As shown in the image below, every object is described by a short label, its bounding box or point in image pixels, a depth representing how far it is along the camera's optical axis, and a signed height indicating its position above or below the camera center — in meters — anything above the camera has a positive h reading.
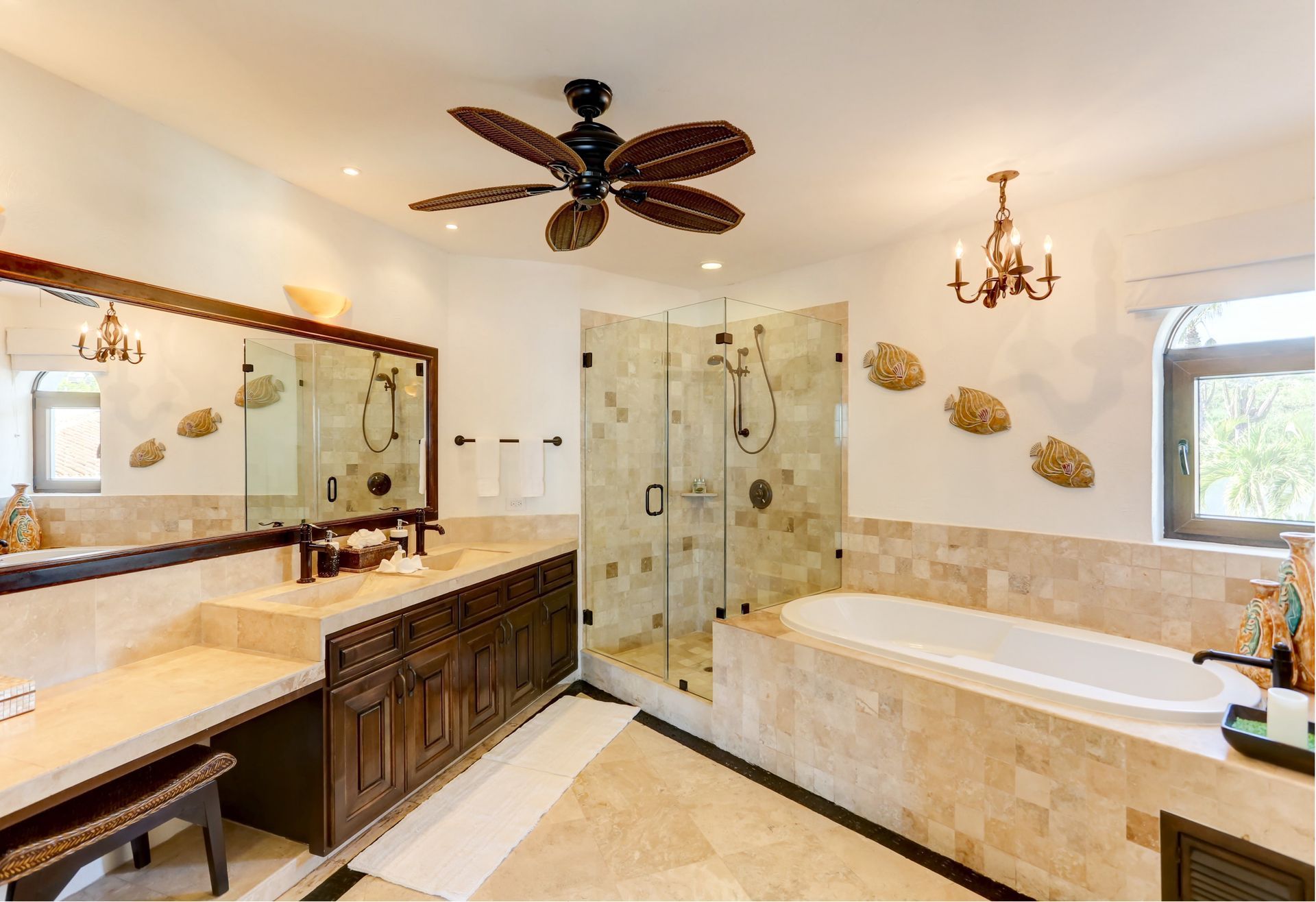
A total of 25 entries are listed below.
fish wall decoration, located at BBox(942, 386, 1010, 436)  2.89 +0.21
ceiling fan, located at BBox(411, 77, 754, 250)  1.46 +0.81
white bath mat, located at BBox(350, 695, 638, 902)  2.03 -1.47
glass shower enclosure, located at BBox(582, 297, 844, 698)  3.34 -0.12
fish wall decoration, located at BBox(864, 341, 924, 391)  3.19 +0.48
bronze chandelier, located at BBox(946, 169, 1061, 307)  2.33 +0.79
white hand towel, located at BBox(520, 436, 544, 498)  3.50 -0.08
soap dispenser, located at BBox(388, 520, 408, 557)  2.88 -0.40
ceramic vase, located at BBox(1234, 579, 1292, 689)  1.97 -0.61
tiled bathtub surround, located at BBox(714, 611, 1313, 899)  1.61 -1.07
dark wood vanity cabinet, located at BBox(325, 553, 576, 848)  2.07 -1.00
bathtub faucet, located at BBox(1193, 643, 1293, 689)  1.71 -0.63
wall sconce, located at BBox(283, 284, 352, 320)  2.56 +0.72
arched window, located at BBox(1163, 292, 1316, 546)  2.27 +0.13
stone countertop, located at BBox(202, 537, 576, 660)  1.98 -0.58
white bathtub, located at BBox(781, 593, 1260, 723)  1.92 -0.85
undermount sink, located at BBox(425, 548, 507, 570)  3.03 -0.55
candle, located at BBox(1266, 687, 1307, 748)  1.54 -0.72
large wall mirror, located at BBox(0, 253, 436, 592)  1.76 +0.12
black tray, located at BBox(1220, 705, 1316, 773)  1.51 -0.81
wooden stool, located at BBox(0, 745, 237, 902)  1.37 -0.95
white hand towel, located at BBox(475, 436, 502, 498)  3.42 -0.07
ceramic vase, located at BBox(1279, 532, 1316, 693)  1.90 -0.51
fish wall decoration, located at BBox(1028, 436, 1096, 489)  2.64 -0.05
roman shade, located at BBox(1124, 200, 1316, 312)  2.13 +0.77
